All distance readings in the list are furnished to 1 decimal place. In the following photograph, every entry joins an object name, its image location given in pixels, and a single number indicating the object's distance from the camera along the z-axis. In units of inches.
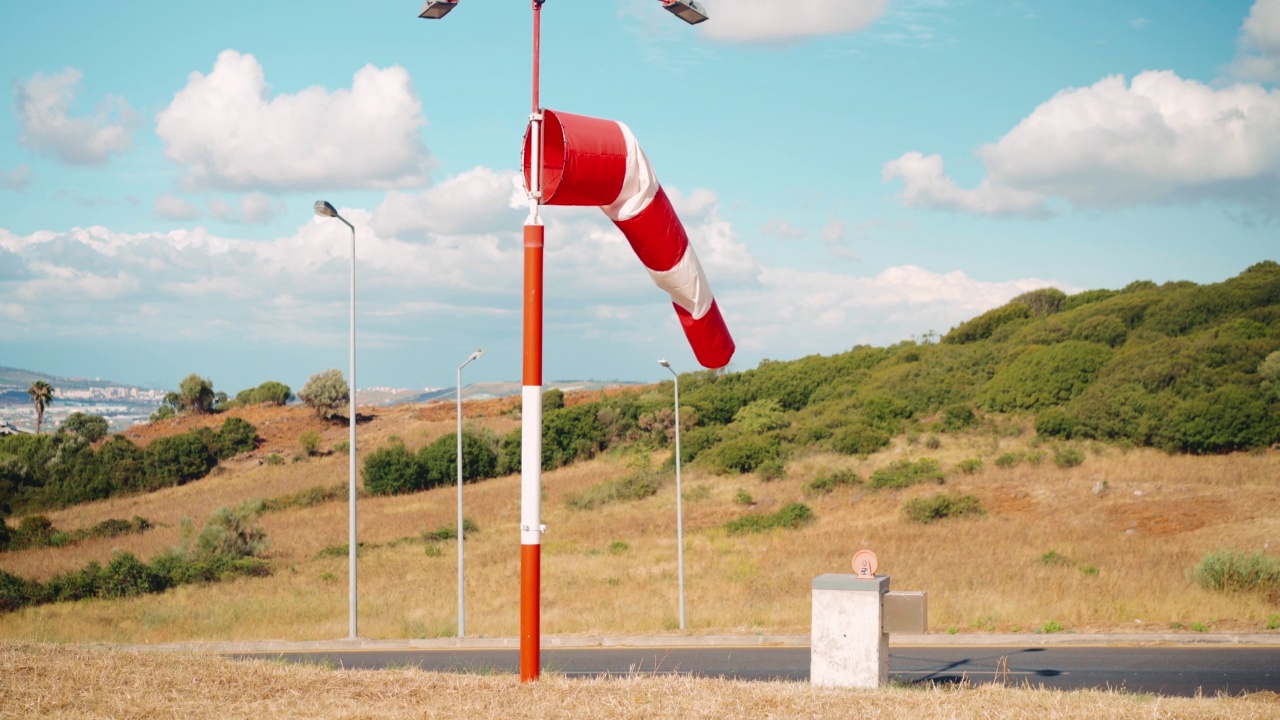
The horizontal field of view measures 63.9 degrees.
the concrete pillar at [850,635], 417.7
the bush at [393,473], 2214.6
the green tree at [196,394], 3582.7
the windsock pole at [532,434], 348.2
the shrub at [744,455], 2082.9
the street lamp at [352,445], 912.3
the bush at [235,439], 2672.2
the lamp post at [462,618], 961.5
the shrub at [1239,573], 952.9
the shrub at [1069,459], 1754.4
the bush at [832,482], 1807.3
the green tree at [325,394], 3191.4
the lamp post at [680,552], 938.7
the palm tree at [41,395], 2947.8
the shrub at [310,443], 2642.7
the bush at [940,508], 1553.9
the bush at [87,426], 2896.2
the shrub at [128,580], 1325.0
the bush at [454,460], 2251.5
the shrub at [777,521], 1590.8
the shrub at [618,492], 1932.8
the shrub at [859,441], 2031.3
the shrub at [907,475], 1753.2
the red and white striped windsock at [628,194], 346.3
